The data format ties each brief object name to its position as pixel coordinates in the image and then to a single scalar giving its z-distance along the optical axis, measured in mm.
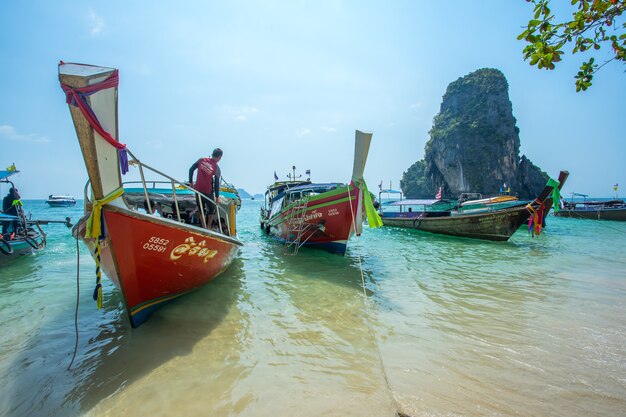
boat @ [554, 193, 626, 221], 24612
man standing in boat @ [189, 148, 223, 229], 6020
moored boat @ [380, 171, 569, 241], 13352
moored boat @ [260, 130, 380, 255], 8125
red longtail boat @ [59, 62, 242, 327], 3006
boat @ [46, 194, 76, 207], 56928
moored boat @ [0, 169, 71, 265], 9008
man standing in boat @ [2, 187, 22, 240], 9625
